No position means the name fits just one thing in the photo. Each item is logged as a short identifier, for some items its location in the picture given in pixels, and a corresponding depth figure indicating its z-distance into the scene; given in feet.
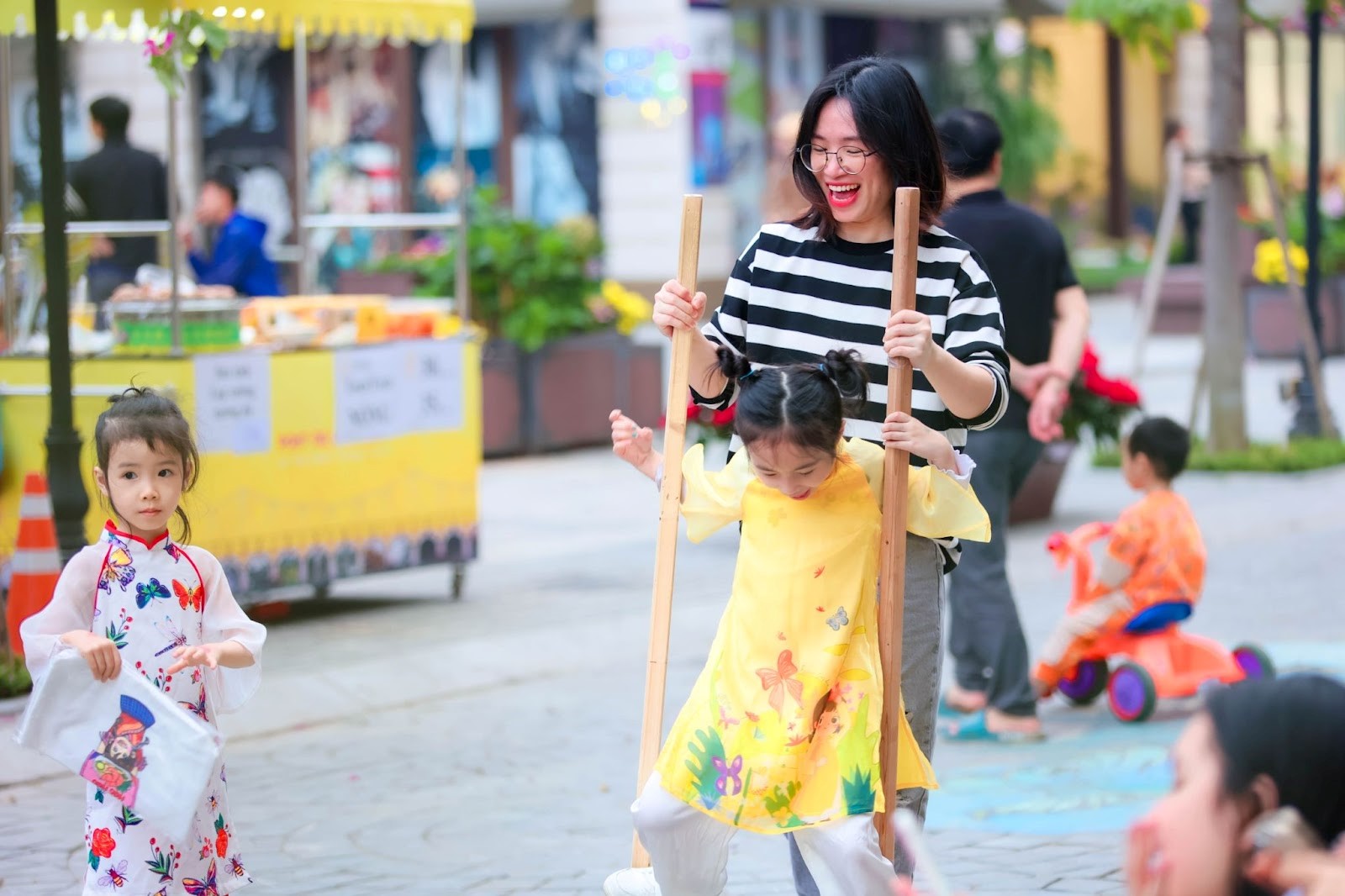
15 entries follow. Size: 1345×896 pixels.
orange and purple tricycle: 44.09
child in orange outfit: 44.21
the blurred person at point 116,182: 66.44
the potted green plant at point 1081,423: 65.98
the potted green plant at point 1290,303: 119.34
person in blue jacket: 65.57
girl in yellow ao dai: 22.52
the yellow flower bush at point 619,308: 96.53
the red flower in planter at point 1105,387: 65.67
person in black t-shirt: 41.75
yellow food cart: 52.75
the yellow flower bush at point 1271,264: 114.62
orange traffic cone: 45.16
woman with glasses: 24.57
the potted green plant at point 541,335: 91.35
